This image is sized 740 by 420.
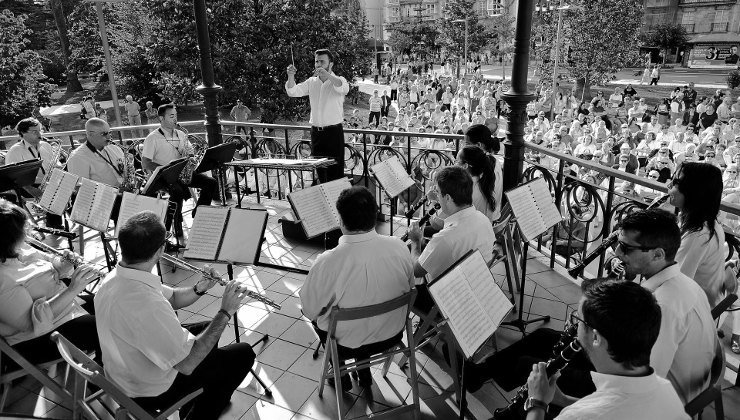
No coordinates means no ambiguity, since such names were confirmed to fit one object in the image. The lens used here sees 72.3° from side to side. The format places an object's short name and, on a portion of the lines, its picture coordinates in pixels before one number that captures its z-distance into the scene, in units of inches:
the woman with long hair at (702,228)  118.8
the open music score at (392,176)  195.5
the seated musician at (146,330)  98.5
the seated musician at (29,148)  250.5
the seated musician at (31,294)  118.1
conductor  247.0
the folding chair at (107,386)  91.4
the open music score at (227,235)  143.4
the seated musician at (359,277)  120.9
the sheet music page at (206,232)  143.3
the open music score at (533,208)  153.1
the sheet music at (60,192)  198.7
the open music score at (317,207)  157.8
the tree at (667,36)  1784.0
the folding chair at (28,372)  111.6
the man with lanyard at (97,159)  227.1
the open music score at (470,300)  103.2
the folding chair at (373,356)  113.3
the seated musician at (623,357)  72.8
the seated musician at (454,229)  134.7
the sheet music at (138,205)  165.6
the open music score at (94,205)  179.3
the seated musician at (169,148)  250.1
